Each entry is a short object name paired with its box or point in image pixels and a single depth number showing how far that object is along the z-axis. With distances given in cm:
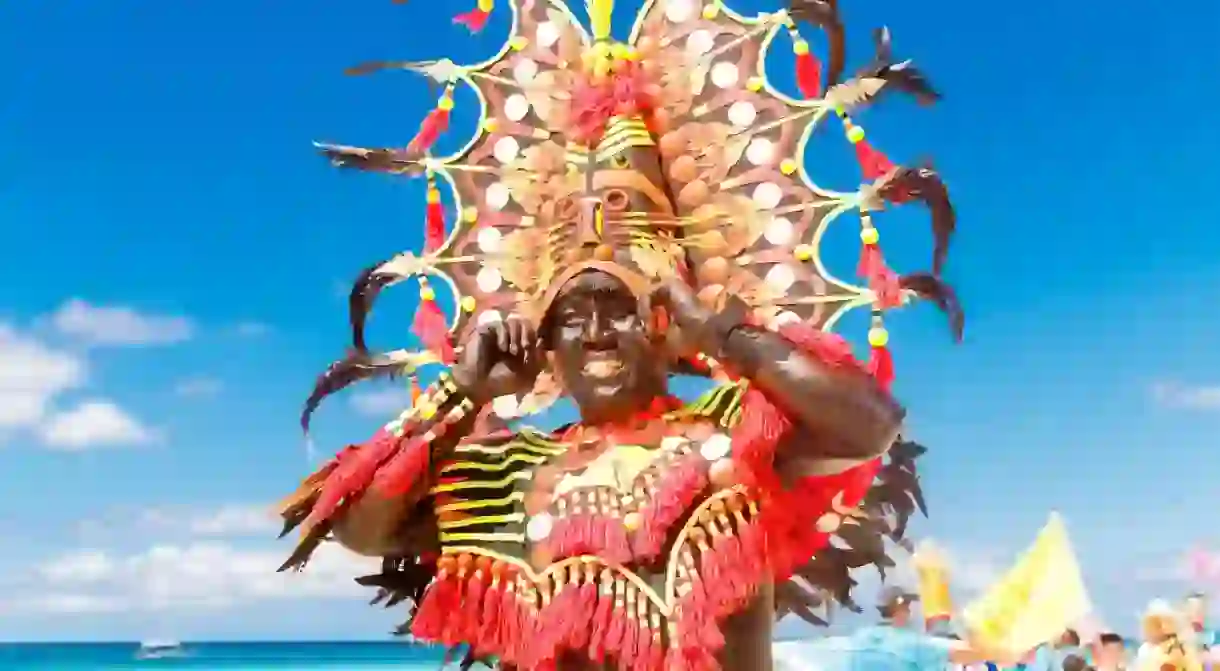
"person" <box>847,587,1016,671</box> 277
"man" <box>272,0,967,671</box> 137
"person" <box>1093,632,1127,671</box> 377
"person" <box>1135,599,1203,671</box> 346
